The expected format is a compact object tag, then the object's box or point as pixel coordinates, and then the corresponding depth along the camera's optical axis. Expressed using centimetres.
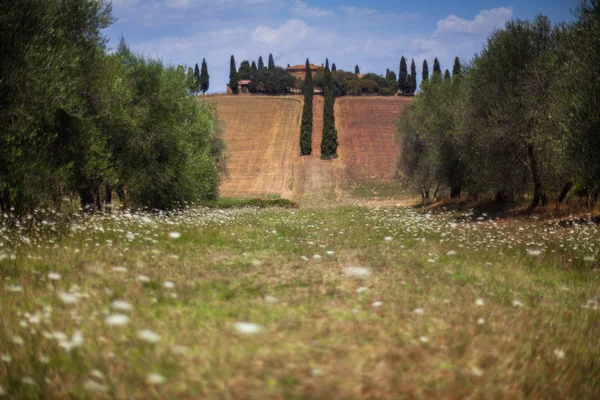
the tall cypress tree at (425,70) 15191
